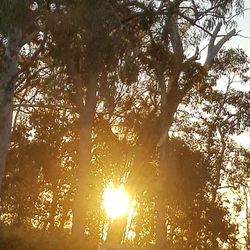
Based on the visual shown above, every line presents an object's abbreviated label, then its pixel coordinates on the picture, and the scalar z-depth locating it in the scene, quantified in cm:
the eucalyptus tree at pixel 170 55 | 1792
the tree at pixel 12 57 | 1657
